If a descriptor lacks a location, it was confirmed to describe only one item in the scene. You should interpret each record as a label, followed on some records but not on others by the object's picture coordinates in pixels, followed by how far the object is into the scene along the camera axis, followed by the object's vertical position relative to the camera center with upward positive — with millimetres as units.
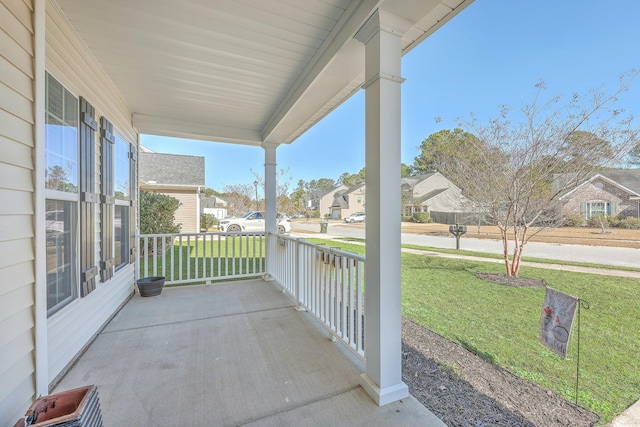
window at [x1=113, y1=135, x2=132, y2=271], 3348 +150
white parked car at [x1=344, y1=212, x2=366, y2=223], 16119 -309
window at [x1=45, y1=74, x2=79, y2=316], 1881 +152
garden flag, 1817 -767
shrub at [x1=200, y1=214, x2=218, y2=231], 12820 -400
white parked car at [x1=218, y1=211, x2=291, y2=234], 13070 -489
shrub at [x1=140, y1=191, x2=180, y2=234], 6926 +16
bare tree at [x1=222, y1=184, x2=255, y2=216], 19428 +1153
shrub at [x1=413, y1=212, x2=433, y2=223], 14905 -256
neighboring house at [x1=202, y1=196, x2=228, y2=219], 21153 +757
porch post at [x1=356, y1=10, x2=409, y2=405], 1691 +92
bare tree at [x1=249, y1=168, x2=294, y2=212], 13359 +1379
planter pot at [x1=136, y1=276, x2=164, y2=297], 3898 -1063
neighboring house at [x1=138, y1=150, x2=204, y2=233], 10680 +1354
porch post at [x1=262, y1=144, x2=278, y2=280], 4746 +287
